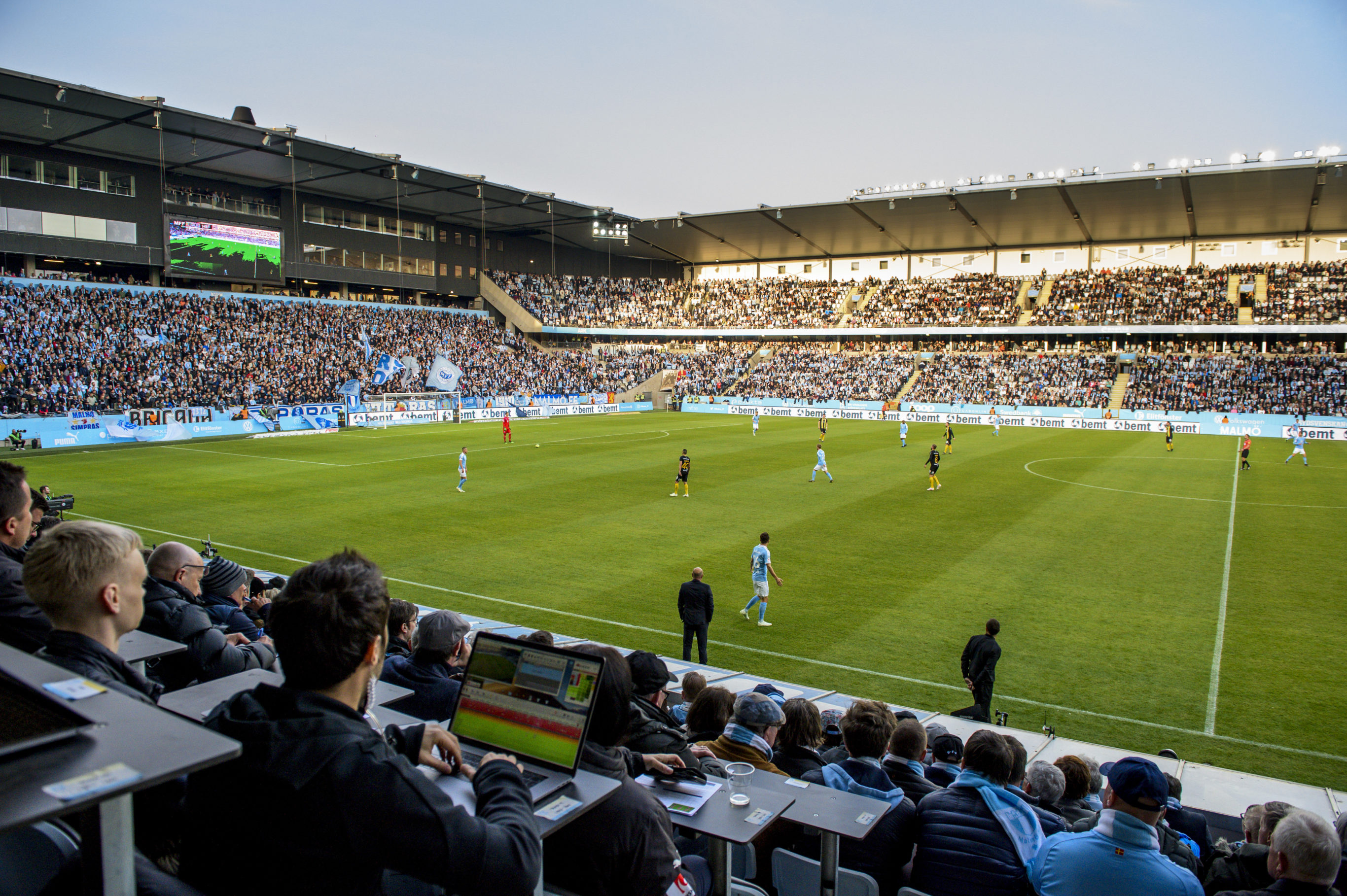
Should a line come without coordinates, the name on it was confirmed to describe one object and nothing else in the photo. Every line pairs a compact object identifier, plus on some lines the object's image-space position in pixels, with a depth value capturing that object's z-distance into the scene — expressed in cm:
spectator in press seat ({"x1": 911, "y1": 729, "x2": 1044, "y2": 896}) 425
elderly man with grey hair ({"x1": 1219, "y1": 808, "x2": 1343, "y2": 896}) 362
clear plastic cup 349
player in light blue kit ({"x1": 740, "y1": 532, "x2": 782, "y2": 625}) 1285
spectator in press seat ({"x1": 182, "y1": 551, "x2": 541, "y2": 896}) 221
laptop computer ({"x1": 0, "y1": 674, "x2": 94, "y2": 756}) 164
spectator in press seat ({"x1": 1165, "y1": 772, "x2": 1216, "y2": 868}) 516
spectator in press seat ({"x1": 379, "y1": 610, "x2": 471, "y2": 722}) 519
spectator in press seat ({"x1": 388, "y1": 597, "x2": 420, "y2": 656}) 697
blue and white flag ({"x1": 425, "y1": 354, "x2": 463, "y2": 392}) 5456
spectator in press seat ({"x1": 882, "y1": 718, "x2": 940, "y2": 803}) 518
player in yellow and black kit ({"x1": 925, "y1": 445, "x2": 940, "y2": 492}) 2489
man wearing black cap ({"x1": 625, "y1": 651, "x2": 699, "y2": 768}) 438
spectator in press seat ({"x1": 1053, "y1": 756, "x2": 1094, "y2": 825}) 541
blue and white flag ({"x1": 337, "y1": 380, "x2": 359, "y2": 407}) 4997
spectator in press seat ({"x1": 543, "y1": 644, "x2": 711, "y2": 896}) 312
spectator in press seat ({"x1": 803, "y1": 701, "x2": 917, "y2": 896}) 449
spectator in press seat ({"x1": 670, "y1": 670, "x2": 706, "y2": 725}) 722
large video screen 5075
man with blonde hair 304
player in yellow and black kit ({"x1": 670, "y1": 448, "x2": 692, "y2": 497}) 2370
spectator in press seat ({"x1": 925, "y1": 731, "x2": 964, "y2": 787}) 616
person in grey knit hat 715
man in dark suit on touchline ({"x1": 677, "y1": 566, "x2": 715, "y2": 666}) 1112
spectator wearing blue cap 382
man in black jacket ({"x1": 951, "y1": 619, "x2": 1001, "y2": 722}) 943
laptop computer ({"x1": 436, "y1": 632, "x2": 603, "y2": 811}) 298
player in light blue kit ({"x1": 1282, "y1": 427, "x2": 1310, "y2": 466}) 3203
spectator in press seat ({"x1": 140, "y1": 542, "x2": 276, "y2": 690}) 527
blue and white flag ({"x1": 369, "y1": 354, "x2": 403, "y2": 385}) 5194
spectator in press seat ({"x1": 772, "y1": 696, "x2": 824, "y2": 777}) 525
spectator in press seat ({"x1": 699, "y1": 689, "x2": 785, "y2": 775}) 482
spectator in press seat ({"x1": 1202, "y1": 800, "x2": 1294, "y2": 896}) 442
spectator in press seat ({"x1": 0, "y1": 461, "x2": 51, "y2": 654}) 391
